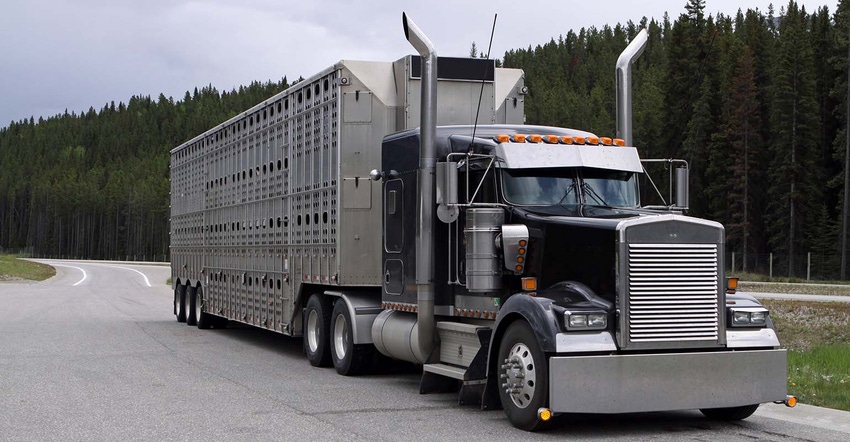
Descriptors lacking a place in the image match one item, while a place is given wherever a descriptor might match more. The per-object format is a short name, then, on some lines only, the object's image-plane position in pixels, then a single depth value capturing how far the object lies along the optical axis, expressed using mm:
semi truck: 8719
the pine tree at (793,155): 65812
